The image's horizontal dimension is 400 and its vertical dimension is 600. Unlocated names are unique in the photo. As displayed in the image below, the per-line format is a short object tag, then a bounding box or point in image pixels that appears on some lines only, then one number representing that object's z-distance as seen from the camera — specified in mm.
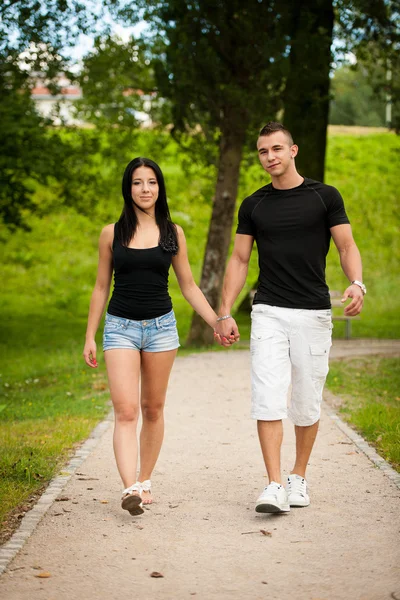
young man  12094
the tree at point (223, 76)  34187
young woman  11930
